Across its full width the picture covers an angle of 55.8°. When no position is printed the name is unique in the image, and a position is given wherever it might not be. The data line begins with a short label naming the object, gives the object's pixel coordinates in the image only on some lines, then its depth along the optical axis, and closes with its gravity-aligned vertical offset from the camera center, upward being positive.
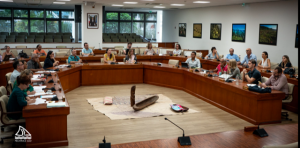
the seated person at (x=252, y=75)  6.73 -0.47
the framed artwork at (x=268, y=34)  11.21 +0.91
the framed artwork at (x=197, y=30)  16.58 +1.50
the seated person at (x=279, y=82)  6.27 -0.59
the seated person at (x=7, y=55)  9.90 -0.06
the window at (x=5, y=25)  20.16 +1.97
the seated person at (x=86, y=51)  11.71 +0.13
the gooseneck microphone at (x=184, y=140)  3.55 -1.07
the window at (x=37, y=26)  20.70 +2.03
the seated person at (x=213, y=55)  11.41 +0.02
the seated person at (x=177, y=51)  12.83 +0.16
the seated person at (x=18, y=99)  4.50 -0.72
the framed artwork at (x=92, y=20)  14.64 +1.76
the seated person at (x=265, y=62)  9.20 -0.21
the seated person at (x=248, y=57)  9.86 -0.04
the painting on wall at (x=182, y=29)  18.31 +1.69
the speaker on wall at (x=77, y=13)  15.66 +2.25
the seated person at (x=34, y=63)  8.09 -0.27
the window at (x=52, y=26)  21.03 +2.05
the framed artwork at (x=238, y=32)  12.99 +1.08
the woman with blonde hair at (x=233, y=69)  7.28 -0.35
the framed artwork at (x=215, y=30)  14.83 +1.33
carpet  6.37 -1.31
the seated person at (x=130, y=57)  10.46 -0.09
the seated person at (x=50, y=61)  8.63 -0.23
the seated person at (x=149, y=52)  12.67 +0.12
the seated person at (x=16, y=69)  6.43 -0.37
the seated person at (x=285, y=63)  8.65 -0.21
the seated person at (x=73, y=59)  9.77 -0.18
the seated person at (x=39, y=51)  11.32 +0.10
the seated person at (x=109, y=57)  10.29 -0.10
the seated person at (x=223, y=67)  7.83 -0.32
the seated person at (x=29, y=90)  5.14 -0.70
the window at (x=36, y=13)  20.56 +2.93
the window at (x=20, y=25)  20.41 +2.05
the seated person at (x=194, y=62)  9.50 -0.25
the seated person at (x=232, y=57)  10.88 -0.05
